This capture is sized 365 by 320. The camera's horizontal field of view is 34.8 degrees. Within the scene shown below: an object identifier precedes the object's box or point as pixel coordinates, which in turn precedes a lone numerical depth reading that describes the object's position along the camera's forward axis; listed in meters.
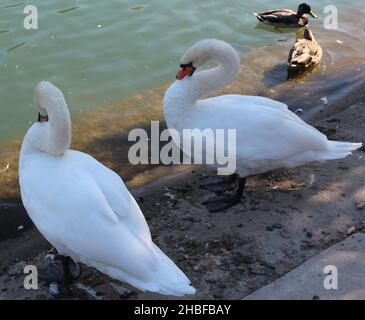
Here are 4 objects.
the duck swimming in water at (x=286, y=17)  9.59
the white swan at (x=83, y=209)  3.43
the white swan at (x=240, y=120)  4.73
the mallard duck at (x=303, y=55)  8.09
